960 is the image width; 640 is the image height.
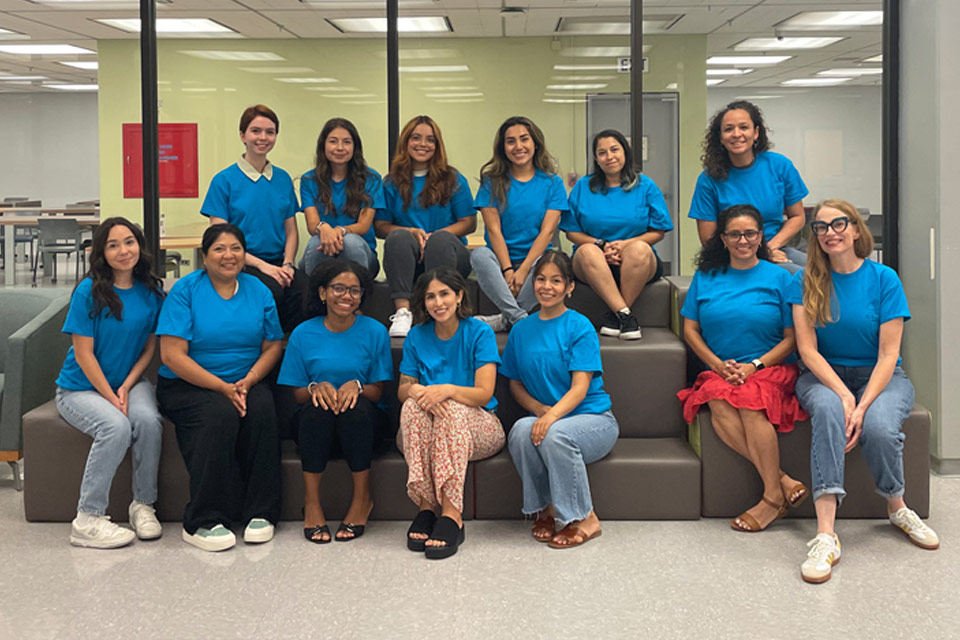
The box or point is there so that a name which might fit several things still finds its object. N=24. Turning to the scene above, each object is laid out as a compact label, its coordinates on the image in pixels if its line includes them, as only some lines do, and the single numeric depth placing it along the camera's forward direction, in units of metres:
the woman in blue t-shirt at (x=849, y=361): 3.35
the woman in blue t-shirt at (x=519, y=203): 4.43
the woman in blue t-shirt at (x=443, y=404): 3.44
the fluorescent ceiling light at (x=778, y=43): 6.57
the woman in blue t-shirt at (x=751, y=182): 4.38
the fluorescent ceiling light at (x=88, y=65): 6.42
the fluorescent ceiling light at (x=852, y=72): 5.38
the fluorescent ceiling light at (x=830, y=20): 5.89
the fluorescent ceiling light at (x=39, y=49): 6.29
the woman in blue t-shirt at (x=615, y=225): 4.29
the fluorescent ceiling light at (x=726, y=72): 6.83
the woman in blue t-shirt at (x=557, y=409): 3.44
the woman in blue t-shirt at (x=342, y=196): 4.39
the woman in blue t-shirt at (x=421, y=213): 4.36
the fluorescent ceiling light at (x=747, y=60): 6.66
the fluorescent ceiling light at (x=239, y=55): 6.75
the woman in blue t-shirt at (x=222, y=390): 3.51
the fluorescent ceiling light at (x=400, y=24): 6.36
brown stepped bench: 3.70
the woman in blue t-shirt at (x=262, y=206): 4.35
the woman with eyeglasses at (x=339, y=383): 3.55
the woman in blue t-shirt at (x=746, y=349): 3.57
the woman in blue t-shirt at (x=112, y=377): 3.54
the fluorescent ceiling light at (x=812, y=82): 6.05
